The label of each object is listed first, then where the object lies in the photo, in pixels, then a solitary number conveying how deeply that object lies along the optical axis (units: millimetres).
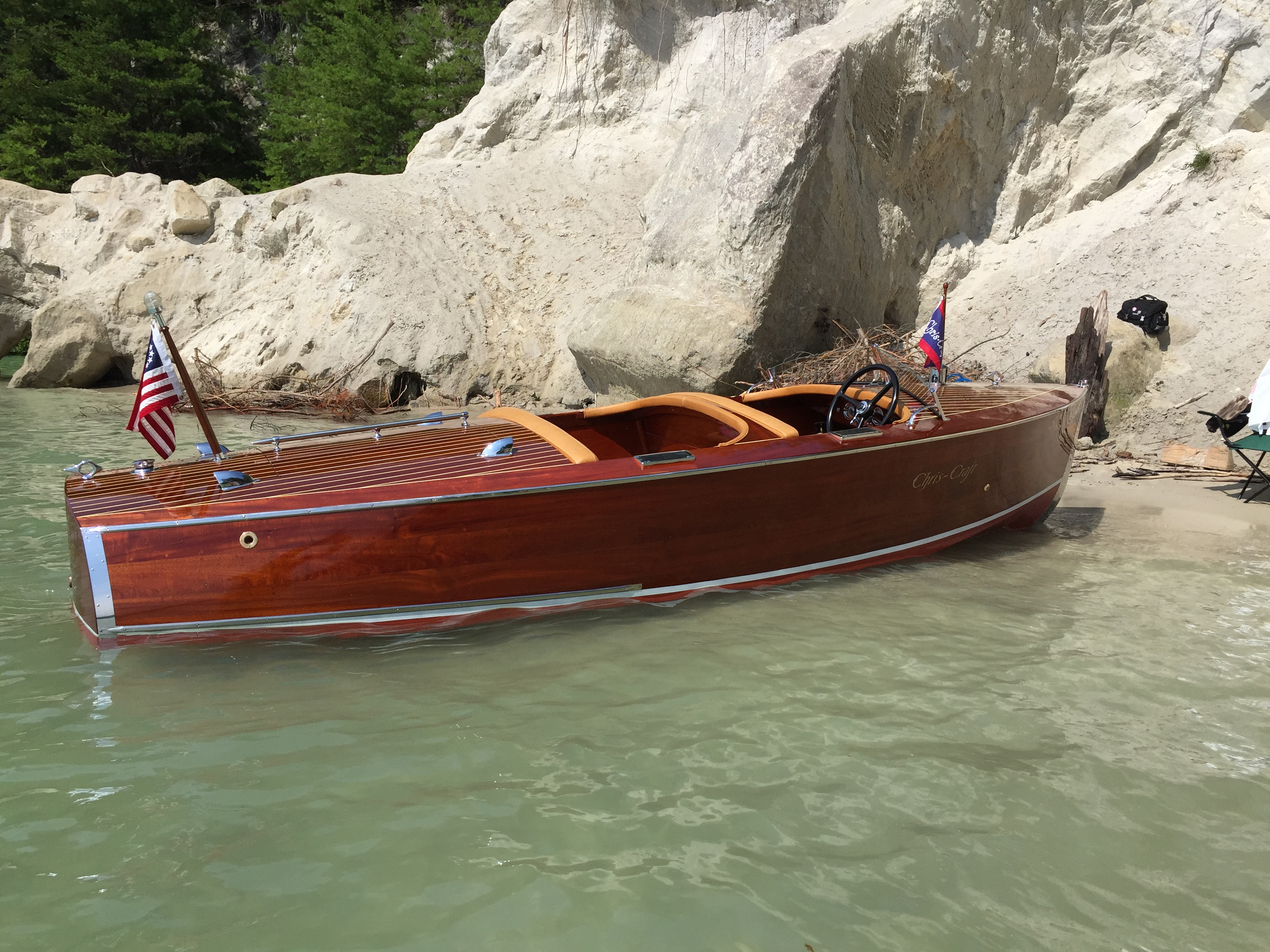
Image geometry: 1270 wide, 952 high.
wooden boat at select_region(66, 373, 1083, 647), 3684
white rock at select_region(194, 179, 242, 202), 16094
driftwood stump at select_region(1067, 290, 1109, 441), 8227
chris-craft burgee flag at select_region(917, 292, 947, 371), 7180
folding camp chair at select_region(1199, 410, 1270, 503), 6332
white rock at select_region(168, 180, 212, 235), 15328
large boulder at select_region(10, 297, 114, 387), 13906
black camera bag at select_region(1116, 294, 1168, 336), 8828
